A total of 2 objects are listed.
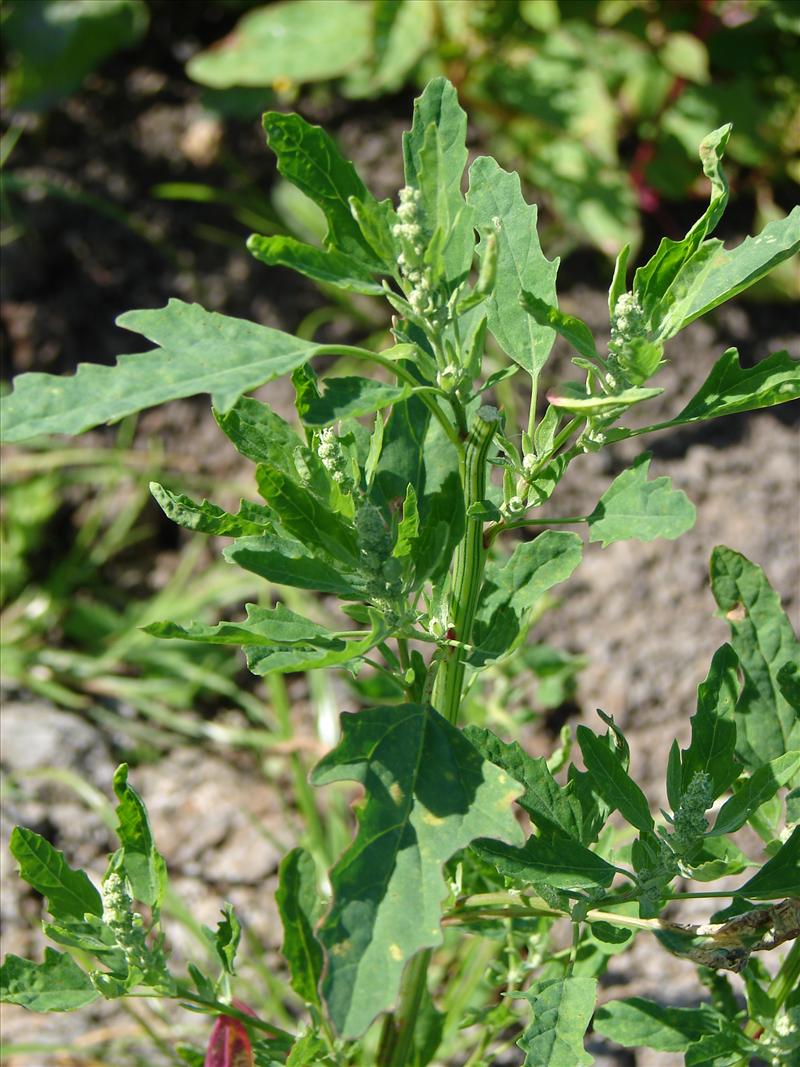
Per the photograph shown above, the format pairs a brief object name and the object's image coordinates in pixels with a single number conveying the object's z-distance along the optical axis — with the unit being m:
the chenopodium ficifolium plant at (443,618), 0.54
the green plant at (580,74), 1.10
